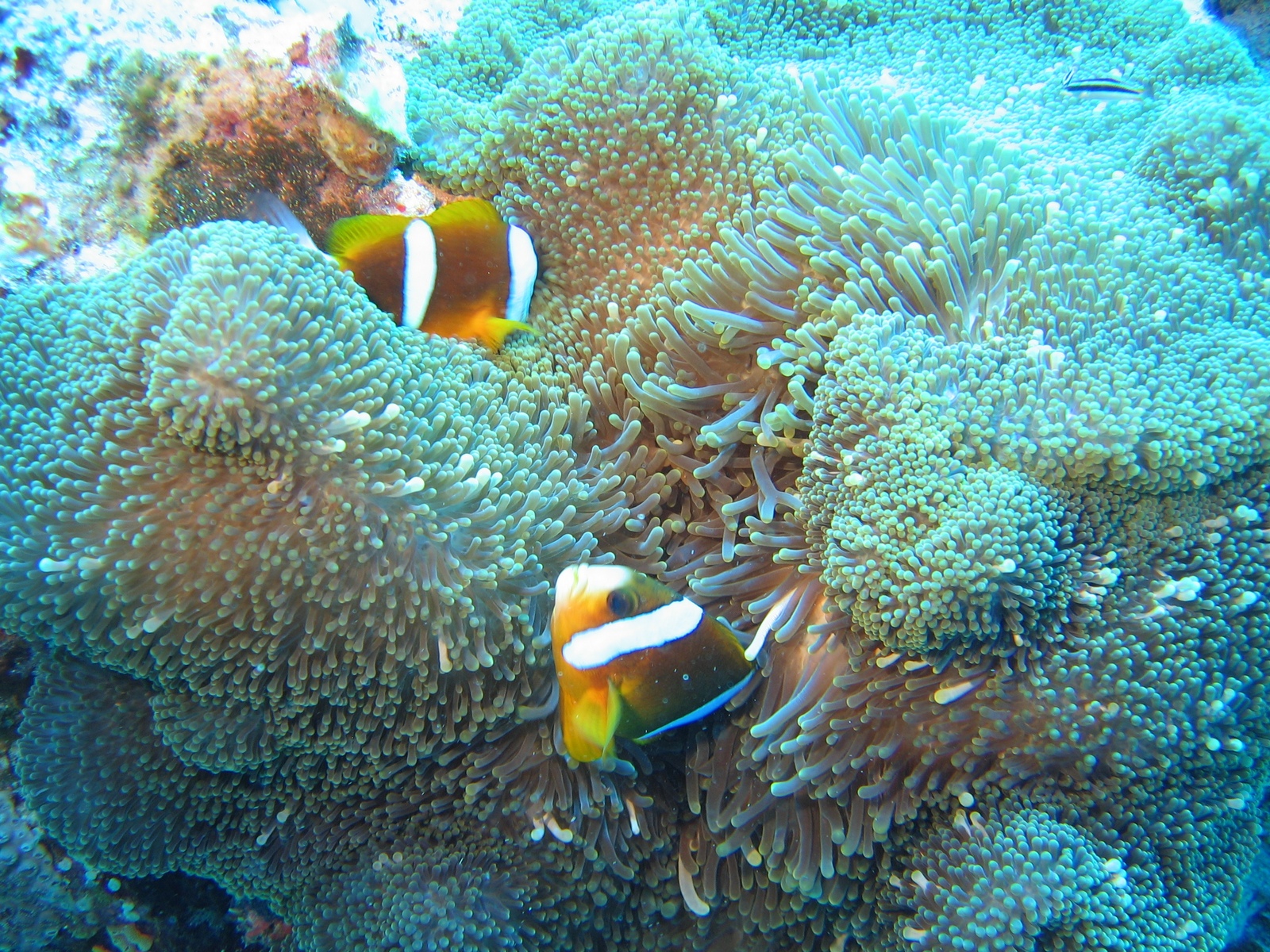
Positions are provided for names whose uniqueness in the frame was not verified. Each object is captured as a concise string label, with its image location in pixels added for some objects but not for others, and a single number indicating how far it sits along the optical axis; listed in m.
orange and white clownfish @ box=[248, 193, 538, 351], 0.35
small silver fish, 0.39
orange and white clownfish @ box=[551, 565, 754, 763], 0.28
